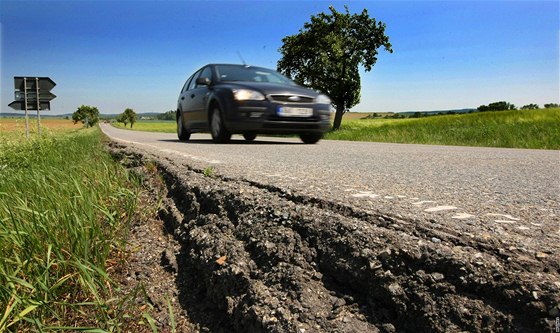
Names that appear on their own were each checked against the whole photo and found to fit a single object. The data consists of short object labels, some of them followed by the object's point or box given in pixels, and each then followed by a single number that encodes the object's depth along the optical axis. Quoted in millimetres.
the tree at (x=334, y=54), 28391
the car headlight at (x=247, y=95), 7273
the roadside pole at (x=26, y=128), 8641
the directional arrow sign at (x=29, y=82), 14820
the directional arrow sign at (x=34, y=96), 15391
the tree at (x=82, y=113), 134038
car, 7293
